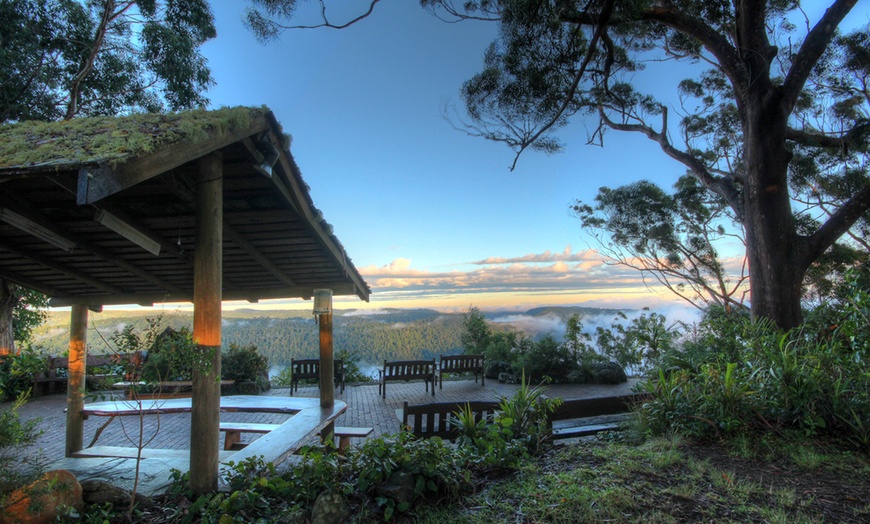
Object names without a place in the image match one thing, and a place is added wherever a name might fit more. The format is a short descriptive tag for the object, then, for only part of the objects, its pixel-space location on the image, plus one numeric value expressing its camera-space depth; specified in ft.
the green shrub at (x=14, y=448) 8.50
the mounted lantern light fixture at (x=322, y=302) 19.36
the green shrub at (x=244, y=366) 37.24
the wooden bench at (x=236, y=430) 17.97
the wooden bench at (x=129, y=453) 13.63
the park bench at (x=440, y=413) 15.61
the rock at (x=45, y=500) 8.27
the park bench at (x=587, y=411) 15.94
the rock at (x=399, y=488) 10.48
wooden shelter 8.54
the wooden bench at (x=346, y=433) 17.99
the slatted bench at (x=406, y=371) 34.12
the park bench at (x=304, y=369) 33.45
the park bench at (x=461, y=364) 37.40
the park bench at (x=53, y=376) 34.22
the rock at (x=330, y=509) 9.67
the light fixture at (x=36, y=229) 10.44
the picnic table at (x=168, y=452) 12.18
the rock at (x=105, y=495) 10.12
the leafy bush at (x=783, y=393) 14.15
